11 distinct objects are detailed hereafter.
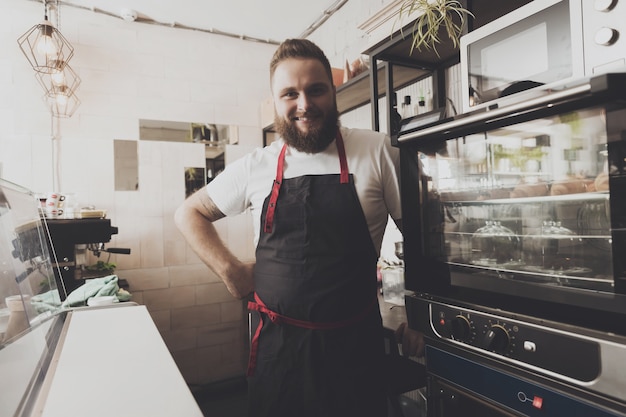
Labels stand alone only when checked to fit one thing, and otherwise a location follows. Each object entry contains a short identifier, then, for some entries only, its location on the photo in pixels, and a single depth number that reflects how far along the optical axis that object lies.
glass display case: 1.01
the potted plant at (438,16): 1.45
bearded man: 1.34
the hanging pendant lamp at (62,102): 3.00
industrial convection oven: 0.91
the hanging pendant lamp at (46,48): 2.78
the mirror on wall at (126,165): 3.28
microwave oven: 0.91
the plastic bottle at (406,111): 2.09
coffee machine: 2.51
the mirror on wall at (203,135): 3.41
